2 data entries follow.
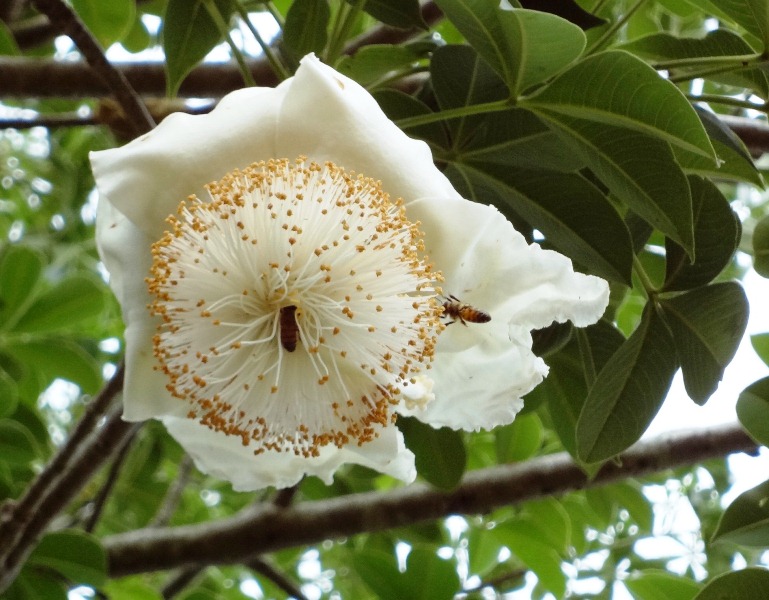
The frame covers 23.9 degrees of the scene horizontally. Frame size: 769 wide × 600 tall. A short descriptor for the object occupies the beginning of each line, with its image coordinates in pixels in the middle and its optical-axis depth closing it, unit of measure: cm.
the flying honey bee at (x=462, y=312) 46
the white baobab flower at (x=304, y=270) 45
